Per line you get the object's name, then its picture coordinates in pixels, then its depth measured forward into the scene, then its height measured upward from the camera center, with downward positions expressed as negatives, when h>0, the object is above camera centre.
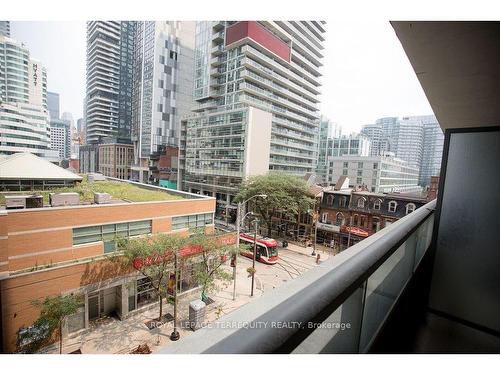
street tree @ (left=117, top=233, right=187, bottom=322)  9.63 -3.75
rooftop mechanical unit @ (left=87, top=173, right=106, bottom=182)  20.09 -2.08
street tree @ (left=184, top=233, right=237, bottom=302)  10.76 -4.57
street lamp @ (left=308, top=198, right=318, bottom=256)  21.07 -4.51
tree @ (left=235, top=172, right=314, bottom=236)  21.56 -2.76
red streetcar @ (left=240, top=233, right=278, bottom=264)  16.69 -5.84
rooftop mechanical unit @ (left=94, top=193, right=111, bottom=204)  10.75 -1.89
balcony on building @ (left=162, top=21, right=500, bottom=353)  0.66 -0.40
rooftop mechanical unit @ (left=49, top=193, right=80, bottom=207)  9.63 -1.86
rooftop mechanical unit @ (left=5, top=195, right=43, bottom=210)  8.77 -1.86
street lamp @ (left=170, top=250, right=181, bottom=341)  8.81 -6.08
